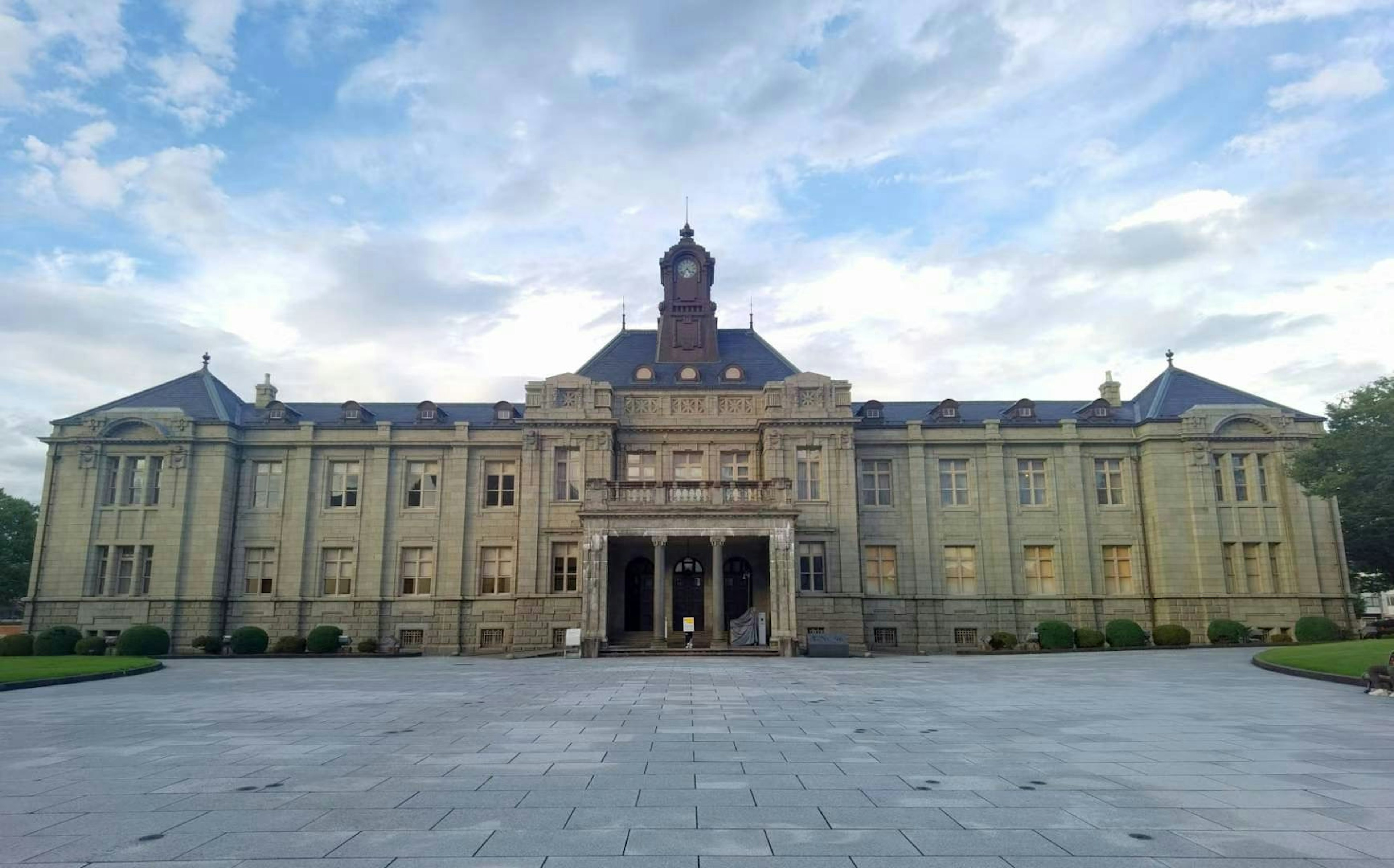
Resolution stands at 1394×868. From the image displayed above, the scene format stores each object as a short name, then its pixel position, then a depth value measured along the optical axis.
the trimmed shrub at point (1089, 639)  38.78
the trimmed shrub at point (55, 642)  36.84
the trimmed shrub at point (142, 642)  37.62
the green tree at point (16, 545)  63.94
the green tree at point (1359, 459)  31.75
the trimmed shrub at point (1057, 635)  38.38
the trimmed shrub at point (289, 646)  38.44
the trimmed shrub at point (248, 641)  37.88
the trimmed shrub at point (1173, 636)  38.53
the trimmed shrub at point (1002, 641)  38.50
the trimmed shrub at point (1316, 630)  38.75
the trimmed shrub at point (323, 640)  38.66
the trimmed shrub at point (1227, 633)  39.66
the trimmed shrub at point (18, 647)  36.50
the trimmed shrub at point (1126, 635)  38.53
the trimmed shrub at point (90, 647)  37.44
